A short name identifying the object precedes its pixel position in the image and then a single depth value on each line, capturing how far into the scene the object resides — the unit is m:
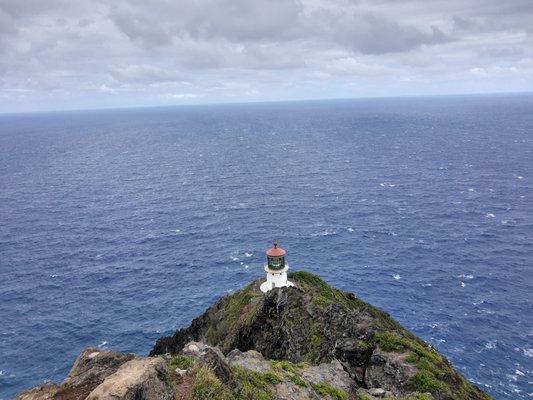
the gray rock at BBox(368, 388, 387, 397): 34.28
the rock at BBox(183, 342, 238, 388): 27.72
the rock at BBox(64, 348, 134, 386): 29.38
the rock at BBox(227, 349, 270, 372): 33.84
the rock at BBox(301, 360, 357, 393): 34.19
